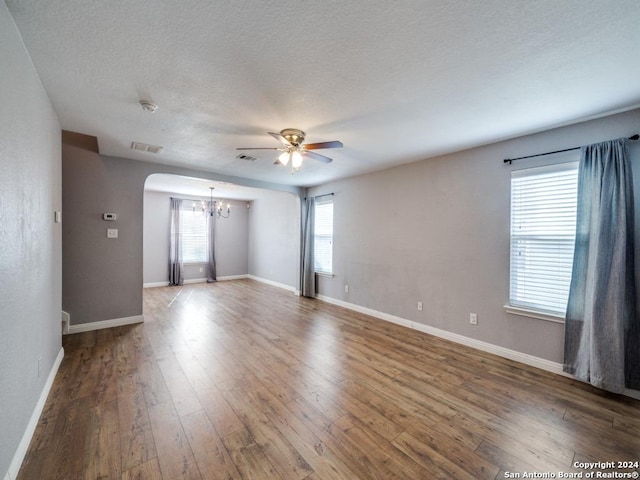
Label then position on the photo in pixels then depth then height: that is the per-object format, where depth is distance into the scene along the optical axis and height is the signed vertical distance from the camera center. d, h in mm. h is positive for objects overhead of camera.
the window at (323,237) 5785 -36
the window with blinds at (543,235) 2795 +40
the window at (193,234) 7809 -18
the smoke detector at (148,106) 2383 +1161
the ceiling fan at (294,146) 2869 +969
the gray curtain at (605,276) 2365 -339
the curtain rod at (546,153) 2416 +934
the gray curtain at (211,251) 8133 -533
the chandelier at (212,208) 7859 +771
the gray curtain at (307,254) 6082 -433
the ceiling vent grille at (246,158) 3869 +1145
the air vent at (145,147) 3514 +1163
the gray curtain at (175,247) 7512 -398
